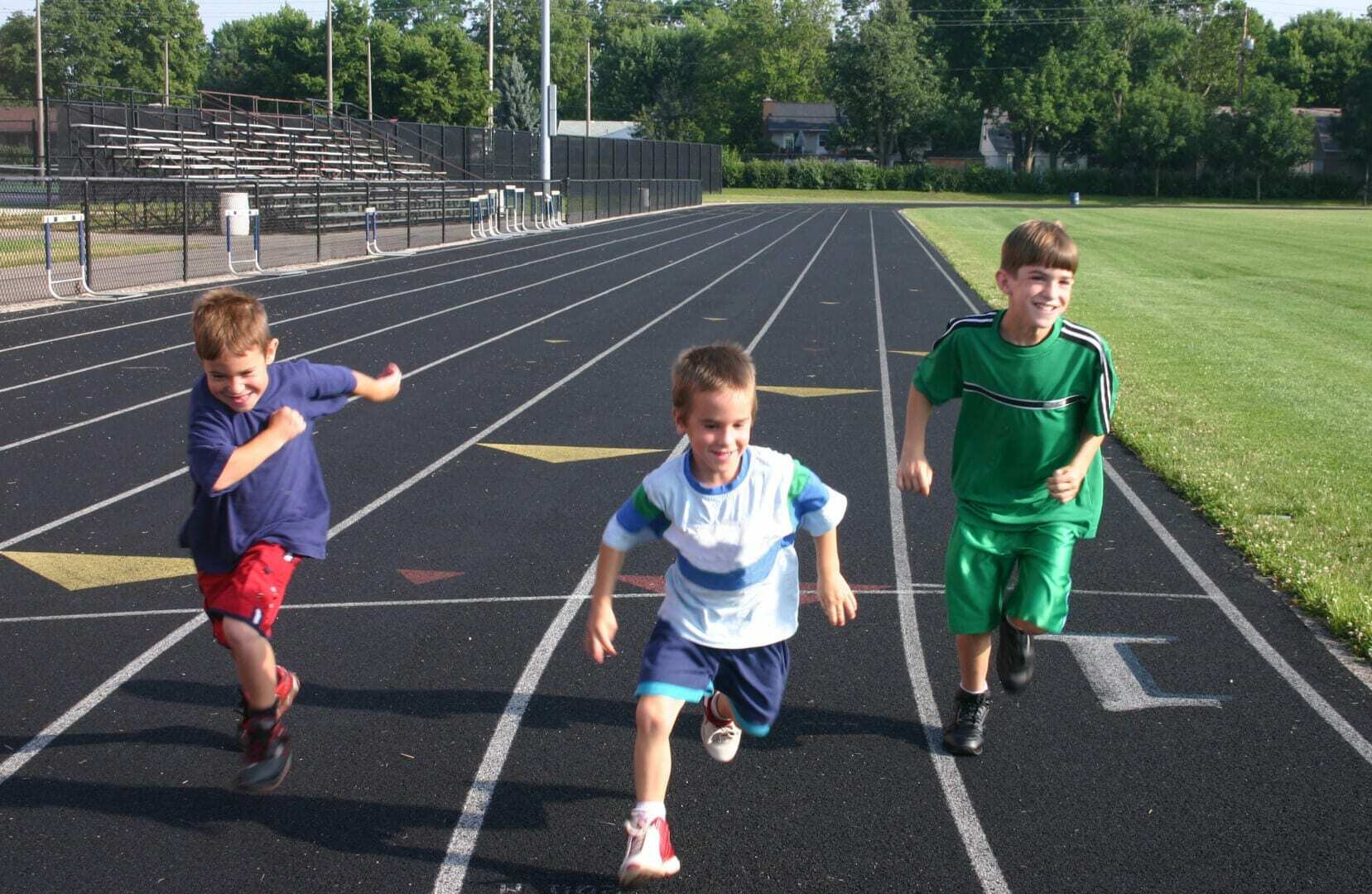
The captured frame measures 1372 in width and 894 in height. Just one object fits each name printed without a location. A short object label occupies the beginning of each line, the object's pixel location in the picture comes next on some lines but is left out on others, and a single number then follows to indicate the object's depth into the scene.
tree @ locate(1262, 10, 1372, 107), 108.50
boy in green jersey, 4.50
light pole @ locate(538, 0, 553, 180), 38.91
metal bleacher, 35.59
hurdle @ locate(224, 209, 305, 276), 22.20
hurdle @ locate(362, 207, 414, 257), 27.30
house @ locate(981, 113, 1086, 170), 107.06
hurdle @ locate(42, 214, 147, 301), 17.53
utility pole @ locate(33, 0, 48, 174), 41.46
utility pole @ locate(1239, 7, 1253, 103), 75.69
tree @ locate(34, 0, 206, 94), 101.62
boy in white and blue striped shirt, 3.64
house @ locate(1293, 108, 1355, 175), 95.06
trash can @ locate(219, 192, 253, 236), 23.22
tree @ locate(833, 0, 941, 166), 100.81
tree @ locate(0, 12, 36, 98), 104.25
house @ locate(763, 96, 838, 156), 120.12
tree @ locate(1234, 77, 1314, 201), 79.44
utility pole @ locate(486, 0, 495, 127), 68.81
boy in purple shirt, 4.10
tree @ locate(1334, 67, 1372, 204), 80.19
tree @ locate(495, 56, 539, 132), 81.50
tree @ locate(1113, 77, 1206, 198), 83.56
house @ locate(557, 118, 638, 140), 121.88
